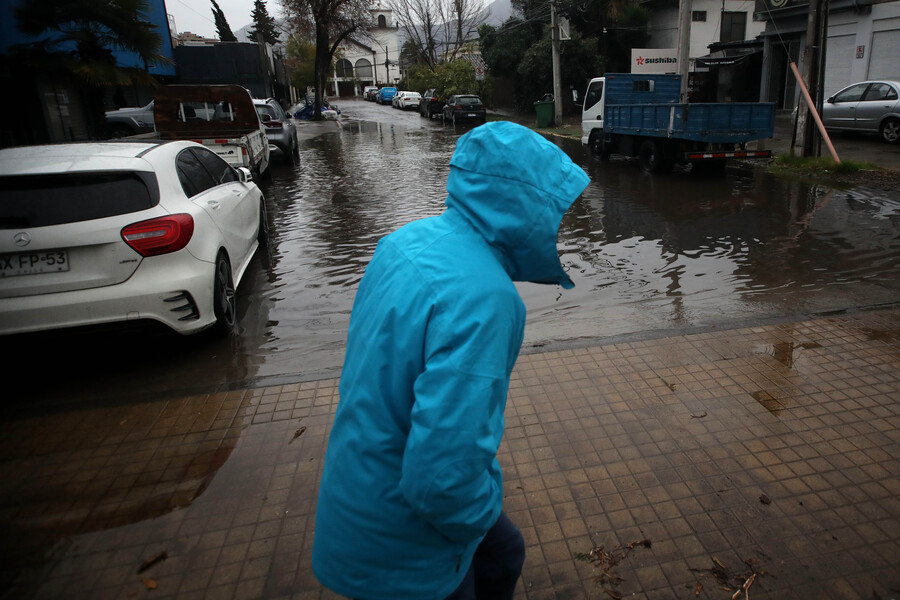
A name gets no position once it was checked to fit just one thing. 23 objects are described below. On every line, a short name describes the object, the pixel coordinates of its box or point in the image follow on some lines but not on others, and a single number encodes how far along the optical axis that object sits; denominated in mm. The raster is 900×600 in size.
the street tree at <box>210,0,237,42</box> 53900
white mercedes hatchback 4133
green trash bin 26344
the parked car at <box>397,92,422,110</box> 45094
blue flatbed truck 12070
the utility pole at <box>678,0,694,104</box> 16594
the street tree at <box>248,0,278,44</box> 66125
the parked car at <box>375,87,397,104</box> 56000
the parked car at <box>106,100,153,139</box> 18719
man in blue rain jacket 1324
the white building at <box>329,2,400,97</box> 90938
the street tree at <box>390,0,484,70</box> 56250
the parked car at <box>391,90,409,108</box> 47656
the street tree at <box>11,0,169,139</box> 9953
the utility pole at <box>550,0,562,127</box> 24859
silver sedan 14675
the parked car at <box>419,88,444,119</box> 34625
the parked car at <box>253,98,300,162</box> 15812
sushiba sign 26992
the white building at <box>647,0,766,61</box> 31500
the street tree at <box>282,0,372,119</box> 37188
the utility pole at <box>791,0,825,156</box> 12227
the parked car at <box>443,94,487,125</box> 28797
